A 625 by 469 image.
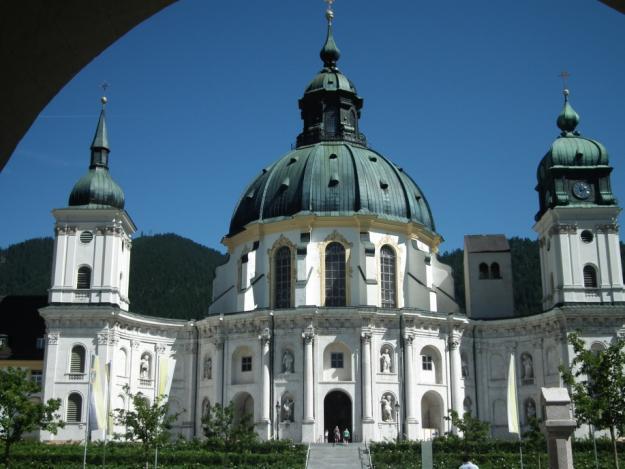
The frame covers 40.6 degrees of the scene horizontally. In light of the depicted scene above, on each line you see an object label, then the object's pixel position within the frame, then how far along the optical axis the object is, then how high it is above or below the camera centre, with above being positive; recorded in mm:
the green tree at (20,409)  43000 +852
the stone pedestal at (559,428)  23781 -116
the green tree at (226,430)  53000 -317
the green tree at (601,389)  39406 +1633
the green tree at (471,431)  52219 -426
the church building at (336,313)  62312 +8271
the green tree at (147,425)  47250 +12
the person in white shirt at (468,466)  19719 -961
